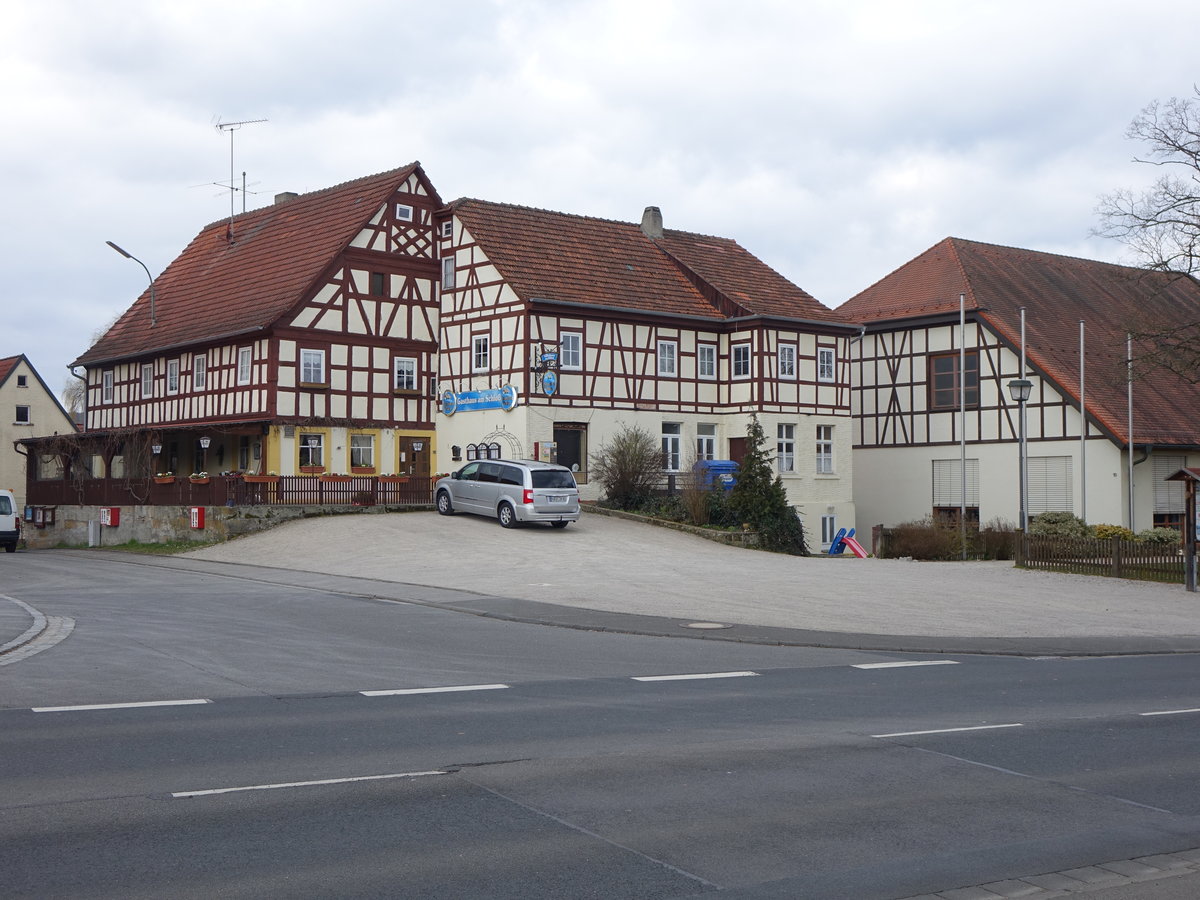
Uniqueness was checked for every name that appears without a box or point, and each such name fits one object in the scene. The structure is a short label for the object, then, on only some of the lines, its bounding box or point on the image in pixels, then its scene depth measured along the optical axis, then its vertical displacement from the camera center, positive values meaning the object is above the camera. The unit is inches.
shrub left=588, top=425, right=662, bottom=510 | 1654.8 +12.4
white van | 1593.3 -44.4
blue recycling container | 1673.2 +14.8
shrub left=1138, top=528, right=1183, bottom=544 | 1393.6 -59.5
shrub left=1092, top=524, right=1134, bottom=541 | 1393.9 -54.8
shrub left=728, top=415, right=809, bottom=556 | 1512.1 -22.1
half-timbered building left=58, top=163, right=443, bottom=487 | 1737.2 +180.7
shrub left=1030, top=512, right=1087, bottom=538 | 1557.6 -52.1
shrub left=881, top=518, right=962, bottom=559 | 1507.1 -70.1
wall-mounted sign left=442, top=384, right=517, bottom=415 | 1730.1 +110.4
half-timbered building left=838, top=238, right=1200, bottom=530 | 1722.4 +117.6
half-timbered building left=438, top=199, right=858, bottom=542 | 1752.0 +177.4
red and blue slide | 1718.0 -82.4
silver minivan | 1427.2 -8.8
